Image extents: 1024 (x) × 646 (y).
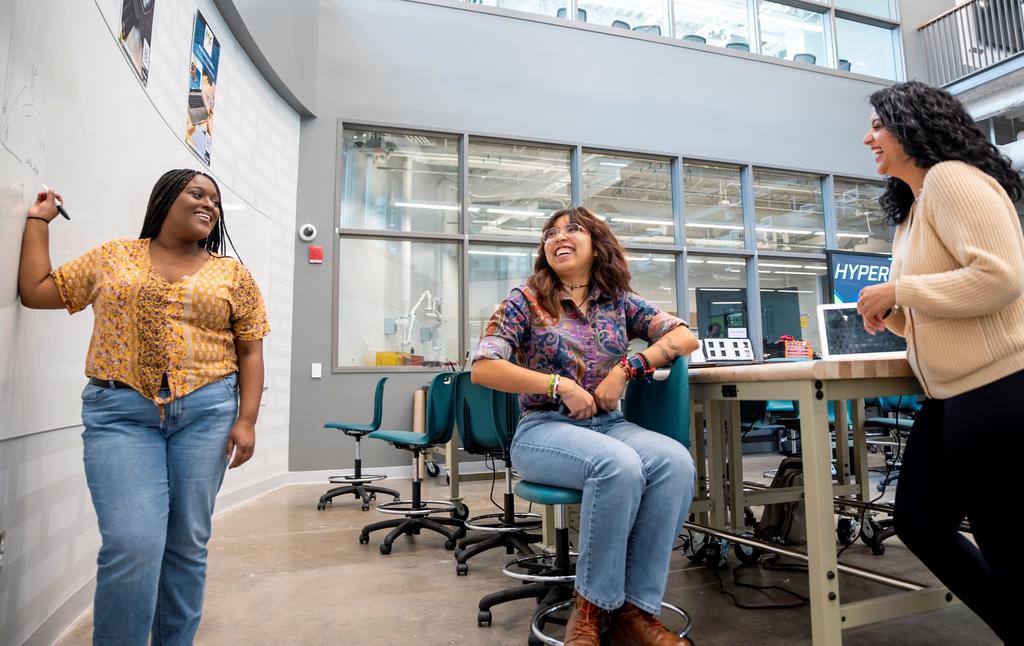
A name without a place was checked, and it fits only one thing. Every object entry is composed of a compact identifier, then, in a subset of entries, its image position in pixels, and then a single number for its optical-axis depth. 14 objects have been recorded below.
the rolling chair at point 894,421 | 3.17
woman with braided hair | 1.15
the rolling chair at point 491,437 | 2.39
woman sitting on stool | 1.34
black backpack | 2.37
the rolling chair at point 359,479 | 3.54
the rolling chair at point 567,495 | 1.46
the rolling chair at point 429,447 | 2.71
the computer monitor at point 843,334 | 1.71
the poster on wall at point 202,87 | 3.16
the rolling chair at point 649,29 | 6.00
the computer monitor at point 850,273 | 2.13
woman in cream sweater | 1.07
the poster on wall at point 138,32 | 2.23
